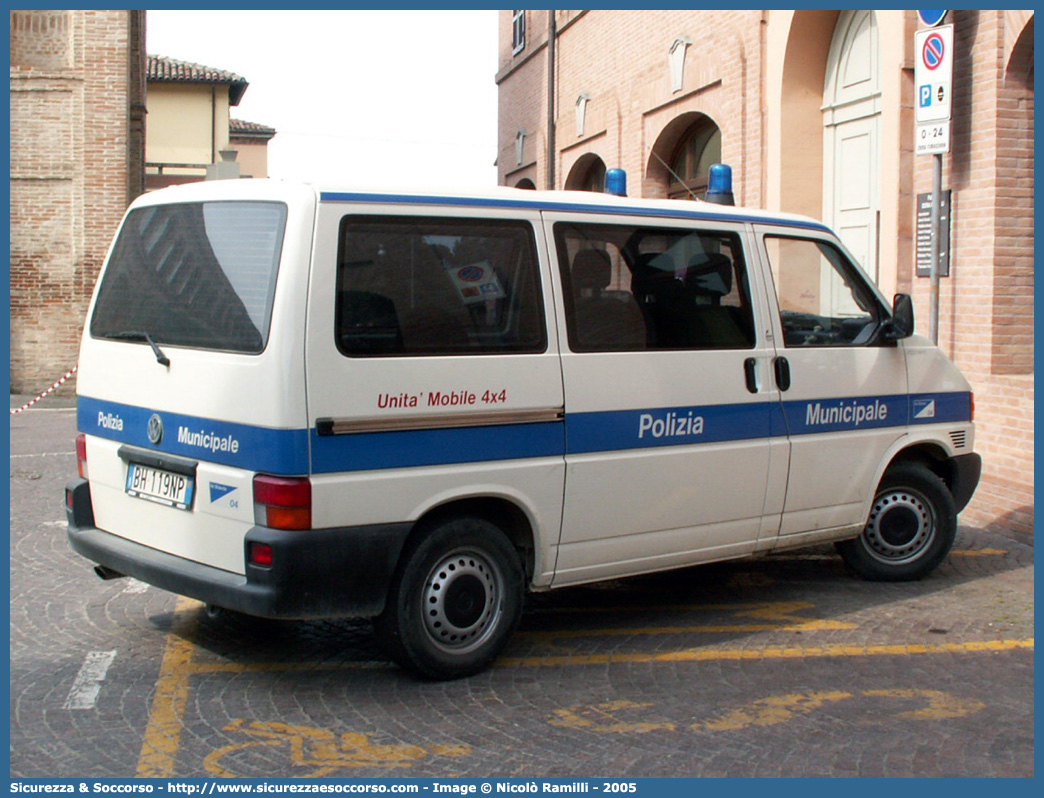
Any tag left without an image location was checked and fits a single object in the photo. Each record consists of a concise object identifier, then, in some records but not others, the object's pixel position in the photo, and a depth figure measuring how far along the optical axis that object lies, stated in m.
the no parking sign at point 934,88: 8.91
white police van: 4.63
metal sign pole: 9.00
